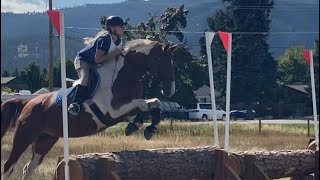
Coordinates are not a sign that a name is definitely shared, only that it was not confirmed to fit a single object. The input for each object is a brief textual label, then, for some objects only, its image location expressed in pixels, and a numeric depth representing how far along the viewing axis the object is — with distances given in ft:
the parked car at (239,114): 251.49
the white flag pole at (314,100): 47.54
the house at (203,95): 362.72
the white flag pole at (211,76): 45.04
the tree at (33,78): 218.43
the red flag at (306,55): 51.59
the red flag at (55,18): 34.52
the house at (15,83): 272.35
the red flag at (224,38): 47.45
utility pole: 141.37
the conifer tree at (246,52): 247.56
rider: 47.41
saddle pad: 48.17
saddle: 48.49
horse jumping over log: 48.27
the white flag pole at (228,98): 44.82
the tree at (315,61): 204.77
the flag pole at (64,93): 33.25
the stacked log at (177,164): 35.28
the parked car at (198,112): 251.70
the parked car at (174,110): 233.77
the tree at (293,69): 340.83
